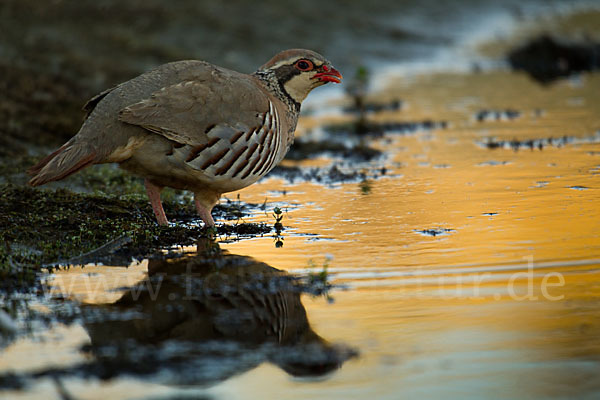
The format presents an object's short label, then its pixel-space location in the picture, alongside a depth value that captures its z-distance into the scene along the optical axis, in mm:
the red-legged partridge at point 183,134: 13672
